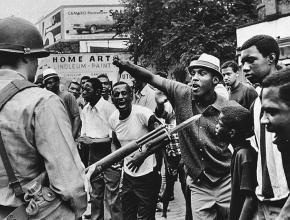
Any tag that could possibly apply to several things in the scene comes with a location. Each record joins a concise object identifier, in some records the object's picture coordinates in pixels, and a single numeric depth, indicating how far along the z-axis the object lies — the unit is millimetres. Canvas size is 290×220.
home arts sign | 26156
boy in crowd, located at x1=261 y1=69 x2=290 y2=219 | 3291
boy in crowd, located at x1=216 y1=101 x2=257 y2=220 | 4457
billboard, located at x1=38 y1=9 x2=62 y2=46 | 52812
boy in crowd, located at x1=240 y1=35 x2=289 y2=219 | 4088
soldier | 3236
